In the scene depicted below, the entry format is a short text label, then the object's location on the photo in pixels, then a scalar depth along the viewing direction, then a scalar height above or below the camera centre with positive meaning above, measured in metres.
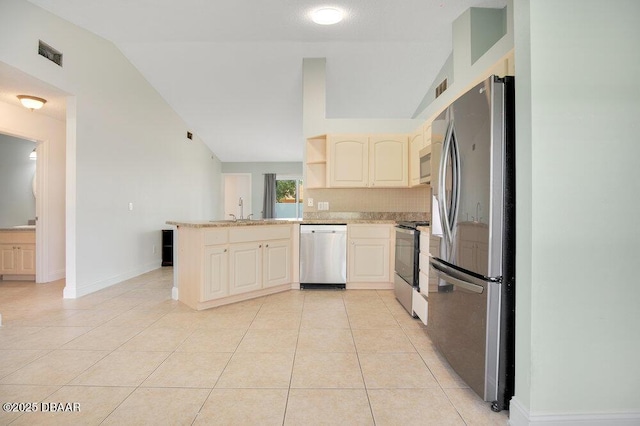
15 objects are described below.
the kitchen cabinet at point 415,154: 3.83 +0.72
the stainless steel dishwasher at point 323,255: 3.94 -0.53
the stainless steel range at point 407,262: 2.99 -0.49
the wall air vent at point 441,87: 4.59 +1.81
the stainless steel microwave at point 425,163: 3.31 +0.52
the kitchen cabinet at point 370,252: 3.95 -0.50
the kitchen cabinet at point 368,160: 4.24 +0.68
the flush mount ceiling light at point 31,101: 3.50 +1.18
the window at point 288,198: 9.77 +0.40
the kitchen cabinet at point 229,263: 3.12 -0.55
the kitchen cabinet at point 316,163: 4.46 +0.66
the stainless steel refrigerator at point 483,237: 1.54 -0.13
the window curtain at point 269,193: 9.36 +0.52
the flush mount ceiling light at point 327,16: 3.28 +2.04
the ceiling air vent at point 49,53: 3.13 +1.57
